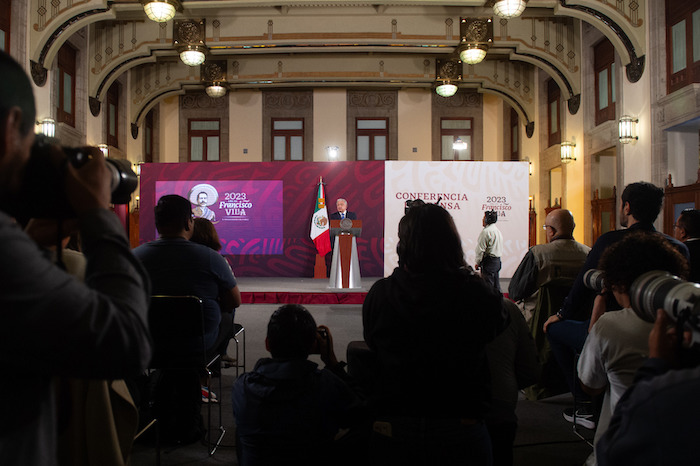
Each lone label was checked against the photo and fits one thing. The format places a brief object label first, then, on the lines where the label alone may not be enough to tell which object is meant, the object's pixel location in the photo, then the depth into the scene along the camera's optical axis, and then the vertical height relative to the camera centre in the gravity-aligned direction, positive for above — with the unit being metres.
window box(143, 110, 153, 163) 12.91 +2.82
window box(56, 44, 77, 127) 9.21 +3.10
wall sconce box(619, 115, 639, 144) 7.83 +1.87
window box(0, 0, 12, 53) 7.49 +3.42
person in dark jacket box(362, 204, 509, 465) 1.16 -0.28
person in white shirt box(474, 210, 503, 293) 5.49 -0.05
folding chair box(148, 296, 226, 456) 2.08 -0.38
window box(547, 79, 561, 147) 11.02 +3.07
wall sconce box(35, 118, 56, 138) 7.79 +1.89
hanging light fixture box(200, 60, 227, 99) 11.82 +4.14
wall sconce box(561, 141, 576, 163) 9.98 +1.94
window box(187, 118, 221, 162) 13.19 +2.84
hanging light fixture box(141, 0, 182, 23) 7.63 +3.70
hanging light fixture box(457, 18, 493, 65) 9.48 +4.11
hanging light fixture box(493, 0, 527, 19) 7.15 +3.49
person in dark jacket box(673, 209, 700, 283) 2.65 +0.07
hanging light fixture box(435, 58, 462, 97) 11.21 +4.01
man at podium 7.90 +0.51
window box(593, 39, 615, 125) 8.94 +3.13
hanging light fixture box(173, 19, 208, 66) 9.76 +4.18
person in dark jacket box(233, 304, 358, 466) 1.40 -0.47
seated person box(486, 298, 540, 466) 1.64 -0.45
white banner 8.70 +0.91
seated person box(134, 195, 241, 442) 2.22 -0.18
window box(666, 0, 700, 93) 6.64 +2.86
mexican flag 8.96 +0.27
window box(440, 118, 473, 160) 13.06 +2.90
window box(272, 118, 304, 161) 13.02 +2.81
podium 7.02 -0.26
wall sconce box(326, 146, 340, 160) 12.63 +2.41
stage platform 6.60 -0.67
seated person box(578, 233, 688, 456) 1.25 -0.25
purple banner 9.30 +0.77
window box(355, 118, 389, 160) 13.02 +2.87
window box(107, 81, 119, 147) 11.14 +3.01
